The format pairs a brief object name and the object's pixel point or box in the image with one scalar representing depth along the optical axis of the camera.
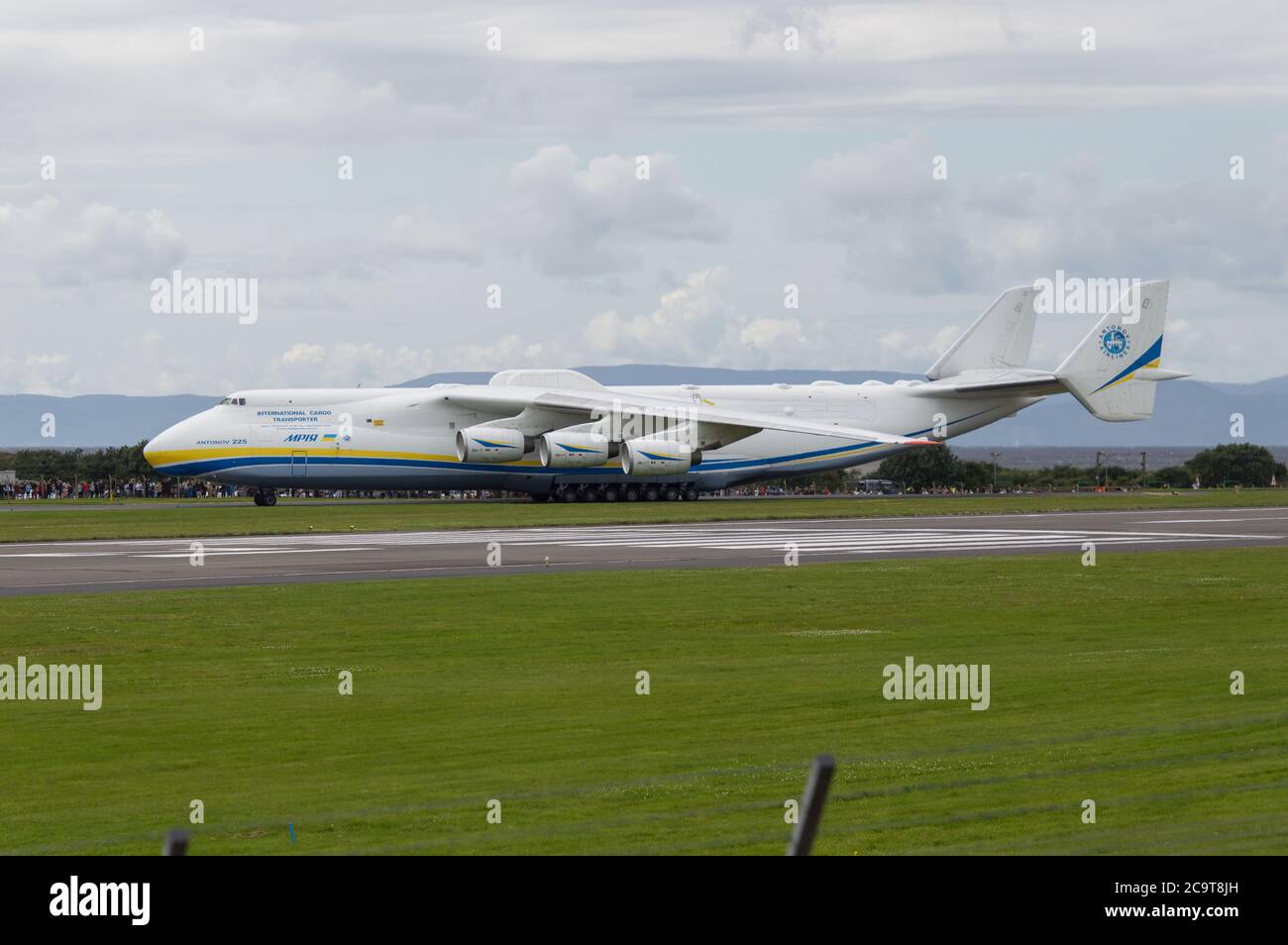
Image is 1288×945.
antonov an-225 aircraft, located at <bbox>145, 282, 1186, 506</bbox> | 126.00
